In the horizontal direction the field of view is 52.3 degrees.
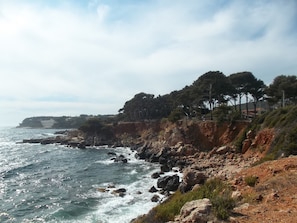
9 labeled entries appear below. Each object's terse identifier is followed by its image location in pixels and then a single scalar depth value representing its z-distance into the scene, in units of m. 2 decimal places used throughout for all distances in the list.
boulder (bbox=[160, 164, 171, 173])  40.48
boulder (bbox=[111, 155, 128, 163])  52.99
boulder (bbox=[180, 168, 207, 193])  19.48
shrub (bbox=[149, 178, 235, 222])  9.91
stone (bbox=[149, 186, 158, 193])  30.40
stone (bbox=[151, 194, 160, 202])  27.00
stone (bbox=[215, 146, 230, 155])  41.59
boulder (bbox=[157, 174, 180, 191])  30.36
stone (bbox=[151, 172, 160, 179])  37.69
